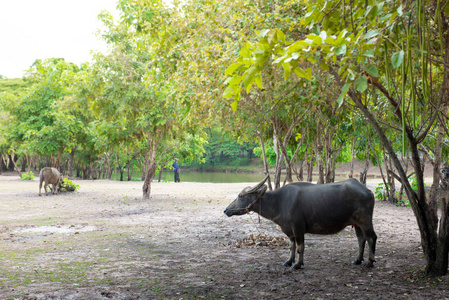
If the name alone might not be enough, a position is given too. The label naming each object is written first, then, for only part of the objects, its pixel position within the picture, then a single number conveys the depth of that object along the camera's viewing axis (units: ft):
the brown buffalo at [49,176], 66.95
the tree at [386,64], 9.12
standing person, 118.91
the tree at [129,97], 54.39
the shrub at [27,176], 116.64
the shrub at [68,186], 73.97
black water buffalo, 21.45
